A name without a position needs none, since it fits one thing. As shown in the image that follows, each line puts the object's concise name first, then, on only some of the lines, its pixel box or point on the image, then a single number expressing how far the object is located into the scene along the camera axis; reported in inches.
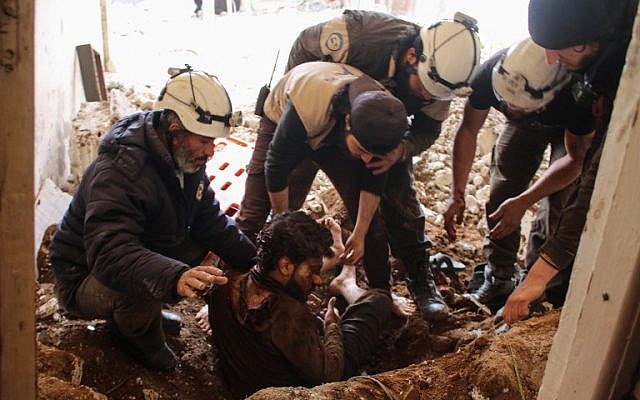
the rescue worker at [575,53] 92.5
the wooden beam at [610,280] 44.9
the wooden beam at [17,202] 41.6
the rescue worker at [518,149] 116.5
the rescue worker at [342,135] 115.2
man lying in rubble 105.5
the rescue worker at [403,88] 128.9
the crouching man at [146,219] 97.3
